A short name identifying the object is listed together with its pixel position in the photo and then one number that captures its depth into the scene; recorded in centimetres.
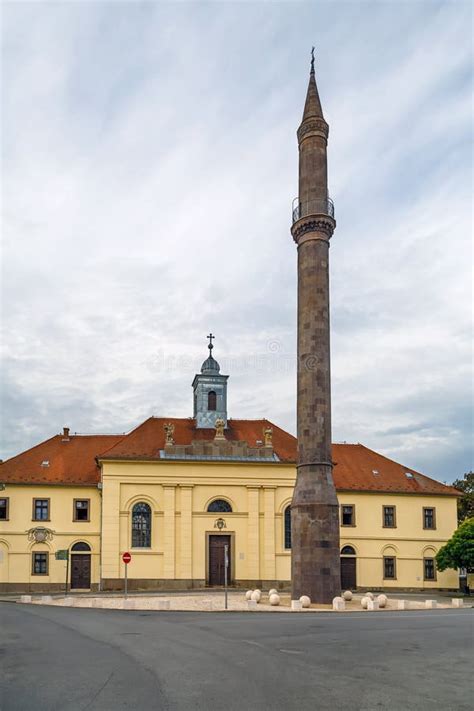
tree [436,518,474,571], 4419
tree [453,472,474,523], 6241
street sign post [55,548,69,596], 3760
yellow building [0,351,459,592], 4494
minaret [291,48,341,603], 3234
